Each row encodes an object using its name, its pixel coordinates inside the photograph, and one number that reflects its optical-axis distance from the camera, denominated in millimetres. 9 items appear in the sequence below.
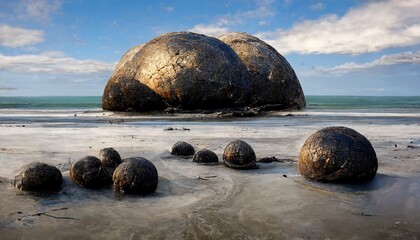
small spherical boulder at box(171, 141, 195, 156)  6254
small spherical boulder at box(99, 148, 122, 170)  4898
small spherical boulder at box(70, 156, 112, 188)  4242
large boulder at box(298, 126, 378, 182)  4539
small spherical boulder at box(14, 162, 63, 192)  4094
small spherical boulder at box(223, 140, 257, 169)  5430
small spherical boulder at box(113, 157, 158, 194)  4004
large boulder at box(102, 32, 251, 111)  17859
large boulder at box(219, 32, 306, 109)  20359
